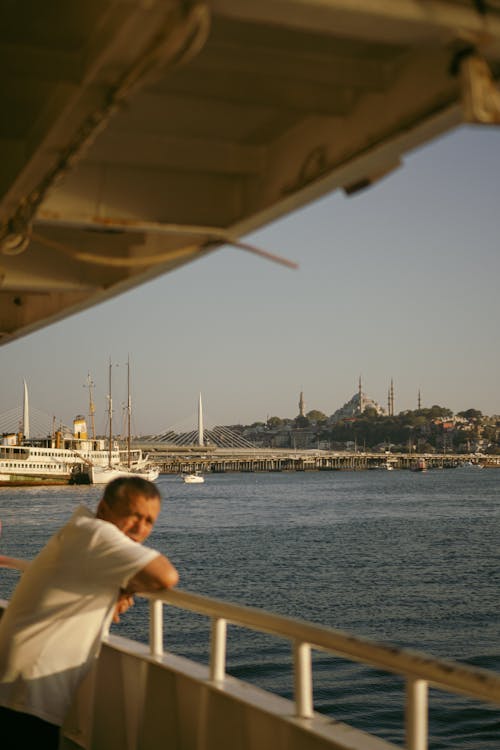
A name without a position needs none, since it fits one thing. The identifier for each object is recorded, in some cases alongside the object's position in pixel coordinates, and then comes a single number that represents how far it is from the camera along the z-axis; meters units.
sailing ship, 112.23
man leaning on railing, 2.92
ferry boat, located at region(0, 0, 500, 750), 2.06
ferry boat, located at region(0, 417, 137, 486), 110.75
